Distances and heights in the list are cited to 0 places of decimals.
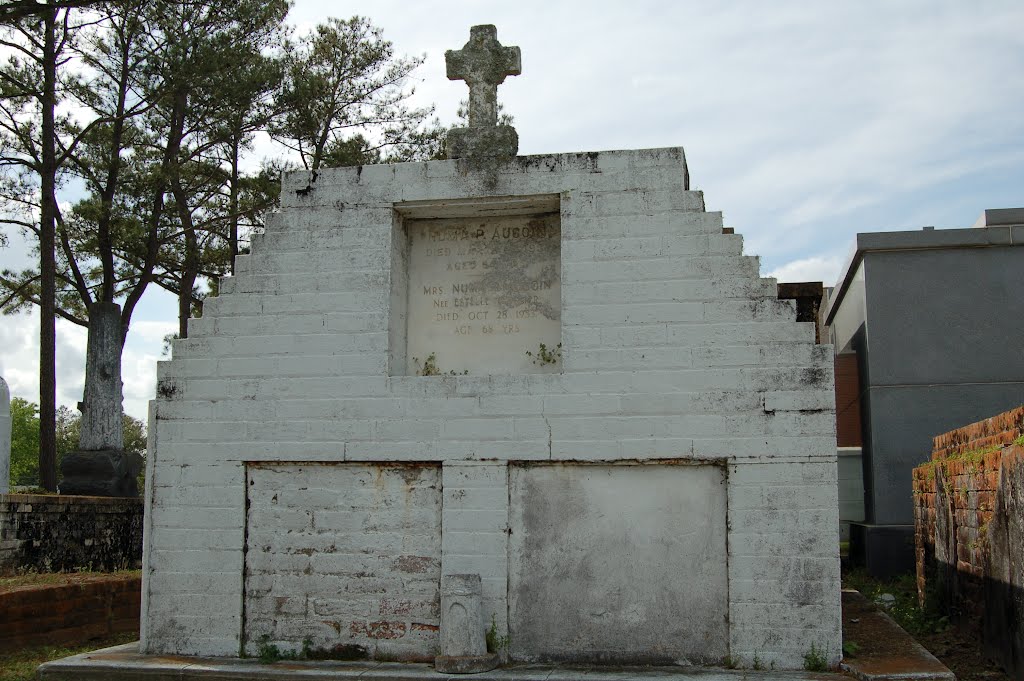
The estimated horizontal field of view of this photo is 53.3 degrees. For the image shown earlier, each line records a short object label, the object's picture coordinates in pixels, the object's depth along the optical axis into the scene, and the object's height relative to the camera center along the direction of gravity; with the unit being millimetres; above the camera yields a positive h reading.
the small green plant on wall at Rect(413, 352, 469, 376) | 8422 +821
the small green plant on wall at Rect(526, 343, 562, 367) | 8266 +896
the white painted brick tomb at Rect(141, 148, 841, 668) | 7523 +264
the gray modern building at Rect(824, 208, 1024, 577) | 11039 +1310
